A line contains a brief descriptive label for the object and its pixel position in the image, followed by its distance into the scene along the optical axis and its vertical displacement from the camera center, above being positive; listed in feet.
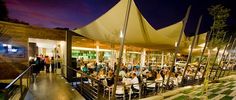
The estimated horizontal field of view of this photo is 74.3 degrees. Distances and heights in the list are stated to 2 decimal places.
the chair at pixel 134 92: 18.84 -4.91
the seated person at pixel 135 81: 20.06 -3.74
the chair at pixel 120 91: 18.03 -4.54
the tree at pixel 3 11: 55.77 +15.79
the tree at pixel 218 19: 15.24 +3.35
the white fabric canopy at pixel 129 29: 16.30 +3.22
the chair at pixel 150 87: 22.04 -4.93
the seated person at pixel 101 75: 24.36 -3.66
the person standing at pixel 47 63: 35.58 -2.26
